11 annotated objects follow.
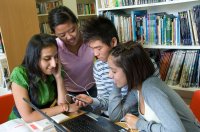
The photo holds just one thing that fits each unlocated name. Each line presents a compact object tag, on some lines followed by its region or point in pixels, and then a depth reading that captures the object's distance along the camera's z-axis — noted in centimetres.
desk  107
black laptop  103
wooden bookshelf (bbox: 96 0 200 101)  184
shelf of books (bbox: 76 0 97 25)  384
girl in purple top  157
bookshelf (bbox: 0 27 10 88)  217
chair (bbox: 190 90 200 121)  122
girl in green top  123
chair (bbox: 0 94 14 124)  143
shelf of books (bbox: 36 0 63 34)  362
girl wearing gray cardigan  86
